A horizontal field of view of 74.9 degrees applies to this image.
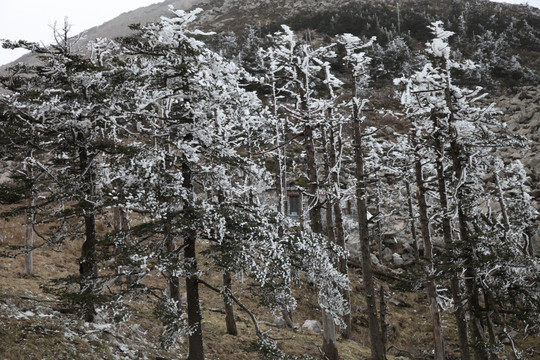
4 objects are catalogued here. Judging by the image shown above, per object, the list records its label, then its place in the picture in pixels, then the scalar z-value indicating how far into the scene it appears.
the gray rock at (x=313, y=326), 19.28
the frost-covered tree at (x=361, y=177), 12.64
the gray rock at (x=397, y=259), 29.69
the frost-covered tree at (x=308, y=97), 12.06
